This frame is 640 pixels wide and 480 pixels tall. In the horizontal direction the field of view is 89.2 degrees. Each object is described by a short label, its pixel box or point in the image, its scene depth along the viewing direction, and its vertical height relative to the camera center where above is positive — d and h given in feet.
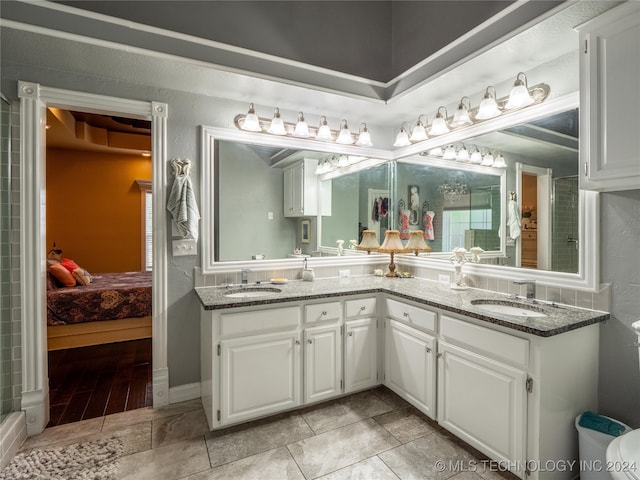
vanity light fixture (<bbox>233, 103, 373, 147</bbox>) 8.28 +2.96
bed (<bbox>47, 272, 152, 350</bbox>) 10.59 -2.58
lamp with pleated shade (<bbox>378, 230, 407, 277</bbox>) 9.61 -0.27
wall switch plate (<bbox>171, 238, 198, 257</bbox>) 7.84 -0.23
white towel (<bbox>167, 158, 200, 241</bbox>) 7.52 +0.80
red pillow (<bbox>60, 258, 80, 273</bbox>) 12.40 -1.05
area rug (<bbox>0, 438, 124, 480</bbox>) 5.56 -4.05
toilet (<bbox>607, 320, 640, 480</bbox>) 3.55 -2.55
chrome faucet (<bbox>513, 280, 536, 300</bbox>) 6.71 -1.06
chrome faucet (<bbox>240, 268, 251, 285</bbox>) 8.36 -0.99
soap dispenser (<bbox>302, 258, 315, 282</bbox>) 9.12 -1.06
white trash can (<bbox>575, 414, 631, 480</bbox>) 4.74 -3.24
